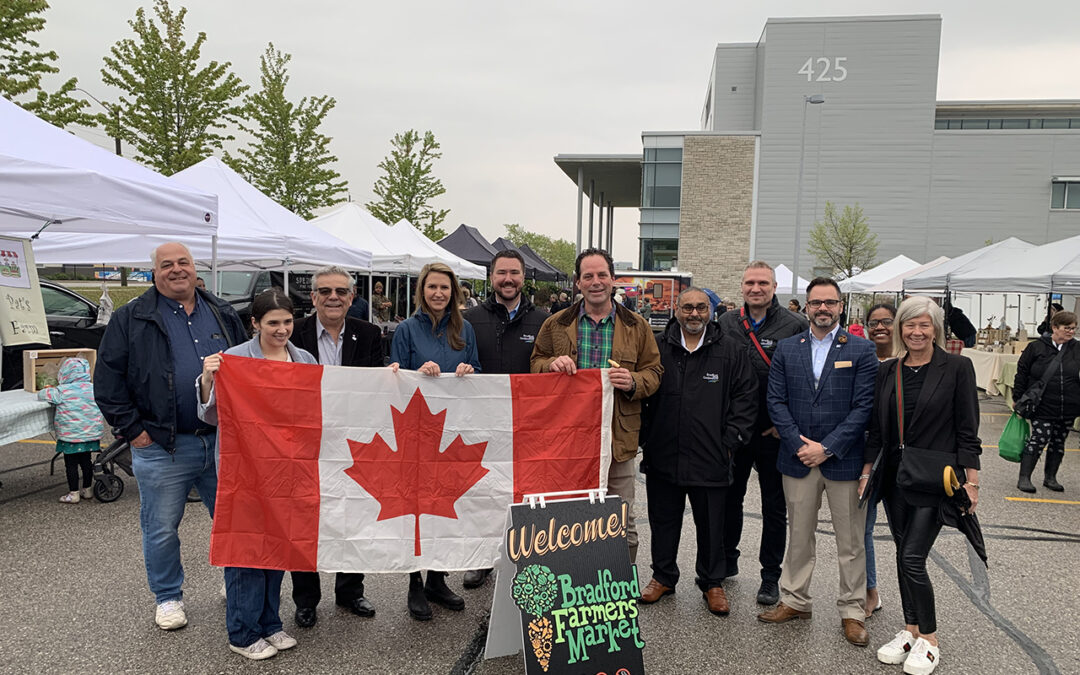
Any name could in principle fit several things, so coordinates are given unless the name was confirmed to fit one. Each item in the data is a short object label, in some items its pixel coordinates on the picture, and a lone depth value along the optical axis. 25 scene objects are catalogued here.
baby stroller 5.81
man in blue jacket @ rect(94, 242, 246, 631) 3.58
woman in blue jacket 4.01
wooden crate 6.36
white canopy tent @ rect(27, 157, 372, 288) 9.05
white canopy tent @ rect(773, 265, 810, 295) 30.86
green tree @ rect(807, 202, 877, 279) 38.75
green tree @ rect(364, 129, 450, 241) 32.16
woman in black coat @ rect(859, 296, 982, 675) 3.49
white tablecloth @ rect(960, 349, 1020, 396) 13.19
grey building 43.97
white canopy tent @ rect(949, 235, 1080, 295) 10.19
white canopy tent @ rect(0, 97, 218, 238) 4.93
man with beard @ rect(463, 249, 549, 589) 4.34
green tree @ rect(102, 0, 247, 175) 16.91
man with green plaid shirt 4.03
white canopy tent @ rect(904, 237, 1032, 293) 13.02
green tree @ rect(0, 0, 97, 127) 11.86
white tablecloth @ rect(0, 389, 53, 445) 5.64
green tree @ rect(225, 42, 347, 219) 23.08
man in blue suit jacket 3.85
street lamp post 25.22
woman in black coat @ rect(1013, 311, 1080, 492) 6.92
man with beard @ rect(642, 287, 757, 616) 4.04
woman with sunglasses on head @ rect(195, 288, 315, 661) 3.48
